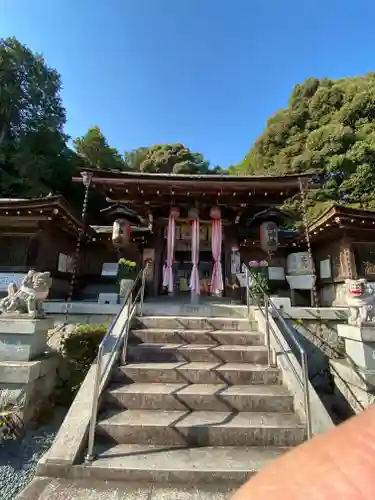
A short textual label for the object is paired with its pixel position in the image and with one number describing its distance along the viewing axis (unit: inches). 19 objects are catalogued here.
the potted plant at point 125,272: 316.3
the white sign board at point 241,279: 336.3
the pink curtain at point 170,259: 315.3
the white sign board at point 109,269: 410.3
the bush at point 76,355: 182.2
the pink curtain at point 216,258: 315.6
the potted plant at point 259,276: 262.7
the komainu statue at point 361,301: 174.1
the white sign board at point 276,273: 403.2
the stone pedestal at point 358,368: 167.6
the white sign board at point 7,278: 329.7
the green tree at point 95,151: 944.9
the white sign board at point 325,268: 377.4
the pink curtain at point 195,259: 308.8
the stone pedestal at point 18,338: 161.2
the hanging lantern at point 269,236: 325.1
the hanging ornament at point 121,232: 332.5
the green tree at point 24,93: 755.4
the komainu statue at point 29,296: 171.8
